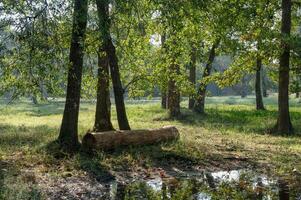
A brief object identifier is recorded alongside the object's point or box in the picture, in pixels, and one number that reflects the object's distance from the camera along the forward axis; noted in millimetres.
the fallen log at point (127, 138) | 14805
